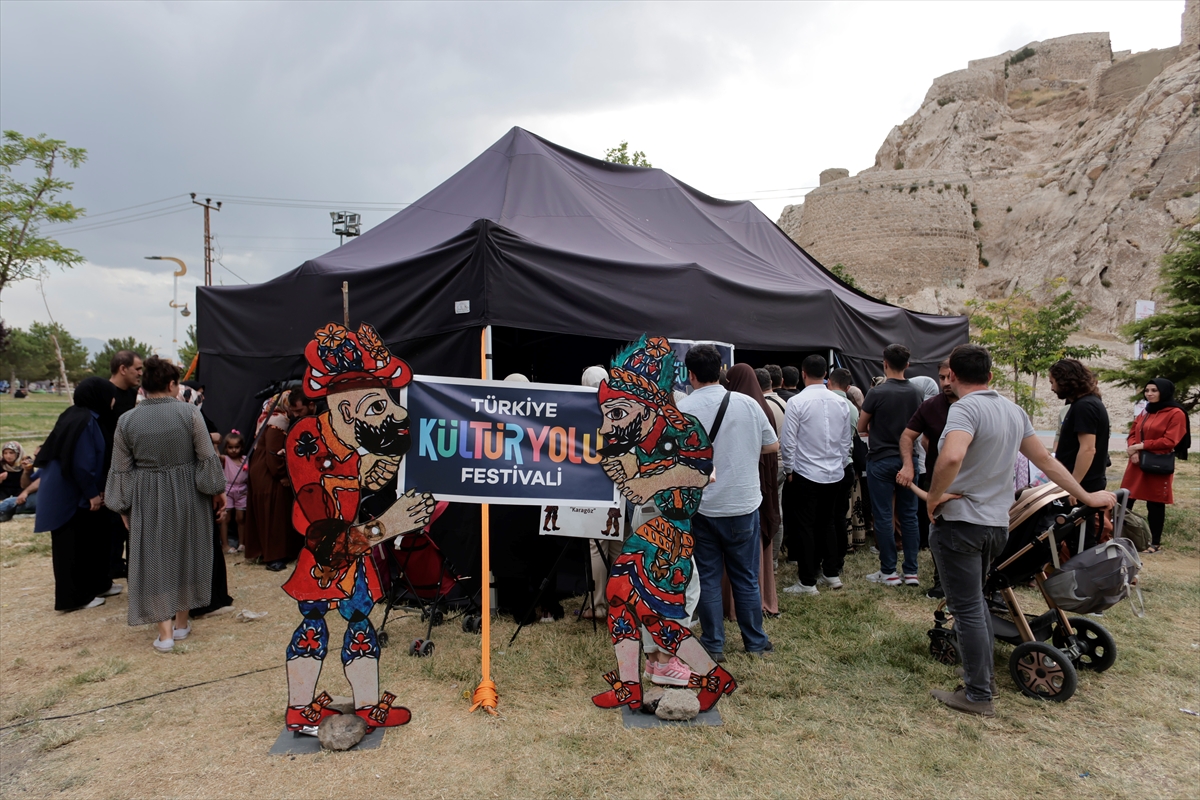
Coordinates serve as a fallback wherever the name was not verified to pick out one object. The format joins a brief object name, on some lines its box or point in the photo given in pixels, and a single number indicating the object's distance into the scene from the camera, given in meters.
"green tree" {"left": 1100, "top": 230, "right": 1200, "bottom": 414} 7.52
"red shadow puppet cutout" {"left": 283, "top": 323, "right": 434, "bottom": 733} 2.94
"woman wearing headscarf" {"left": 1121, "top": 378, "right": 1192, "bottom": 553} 5.86
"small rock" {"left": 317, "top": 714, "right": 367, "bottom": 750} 2.84
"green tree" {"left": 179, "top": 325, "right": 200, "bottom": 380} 39.82
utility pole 26.45
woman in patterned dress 3.99
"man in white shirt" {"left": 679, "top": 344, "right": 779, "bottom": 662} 3.45
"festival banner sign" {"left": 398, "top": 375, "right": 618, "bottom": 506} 3.31
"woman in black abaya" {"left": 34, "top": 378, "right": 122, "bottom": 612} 4.67
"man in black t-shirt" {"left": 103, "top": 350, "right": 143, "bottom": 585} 4.79
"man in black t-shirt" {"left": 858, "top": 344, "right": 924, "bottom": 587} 4.95
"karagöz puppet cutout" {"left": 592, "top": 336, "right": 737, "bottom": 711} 3.19
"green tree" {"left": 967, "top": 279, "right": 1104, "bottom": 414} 13.94
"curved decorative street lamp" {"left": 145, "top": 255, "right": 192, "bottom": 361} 27.42
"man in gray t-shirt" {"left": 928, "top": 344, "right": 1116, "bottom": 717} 2.94
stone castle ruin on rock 33.19
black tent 4.38
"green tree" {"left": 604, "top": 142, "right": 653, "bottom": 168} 21.48
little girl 6.07
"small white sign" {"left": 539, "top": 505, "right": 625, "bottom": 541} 3.99
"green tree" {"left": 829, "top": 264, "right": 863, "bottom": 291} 38.02
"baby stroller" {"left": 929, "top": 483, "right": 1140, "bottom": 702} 3.18
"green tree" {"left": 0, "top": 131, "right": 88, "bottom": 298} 18.95
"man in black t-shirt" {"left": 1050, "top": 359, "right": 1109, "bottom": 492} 4.36
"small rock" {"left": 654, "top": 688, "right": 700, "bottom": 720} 3.05
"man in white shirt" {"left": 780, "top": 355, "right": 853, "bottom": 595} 4.74
